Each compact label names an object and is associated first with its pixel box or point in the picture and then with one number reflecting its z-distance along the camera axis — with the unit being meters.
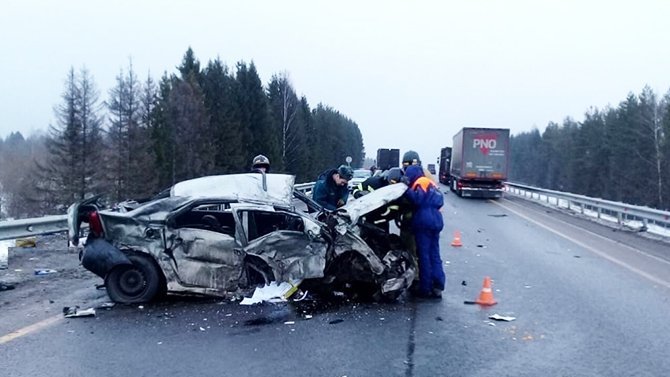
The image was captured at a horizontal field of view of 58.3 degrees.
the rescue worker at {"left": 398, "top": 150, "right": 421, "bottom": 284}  8.06
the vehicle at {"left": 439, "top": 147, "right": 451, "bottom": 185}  48.59
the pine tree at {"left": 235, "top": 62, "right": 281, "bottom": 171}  46.69
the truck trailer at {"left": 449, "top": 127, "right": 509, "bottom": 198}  31.84
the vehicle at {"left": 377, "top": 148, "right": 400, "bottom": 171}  56.94
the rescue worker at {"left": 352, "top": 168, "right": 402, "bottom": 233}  9.45
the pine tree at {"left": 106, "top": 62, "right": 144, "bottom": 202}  35.97
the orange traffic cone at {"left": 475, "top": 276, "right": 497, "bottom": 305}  7.40
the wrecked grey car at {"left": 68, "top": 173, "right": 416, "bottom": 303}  7.15
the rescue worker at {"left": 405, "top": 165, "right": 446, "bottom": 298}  7.78
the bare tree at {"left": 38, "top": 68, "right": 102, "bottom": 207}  33.56
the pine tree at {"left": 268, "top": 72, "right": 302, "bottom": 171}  53.28
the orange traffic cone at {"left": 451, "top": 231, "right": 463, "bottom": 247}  13.16
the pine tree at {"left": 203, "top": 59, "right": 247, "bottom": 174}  41.88
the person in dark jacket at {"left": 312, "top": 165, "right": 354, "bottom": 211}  9.97
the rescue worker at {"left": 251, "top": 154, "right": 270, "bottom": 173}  10.59
